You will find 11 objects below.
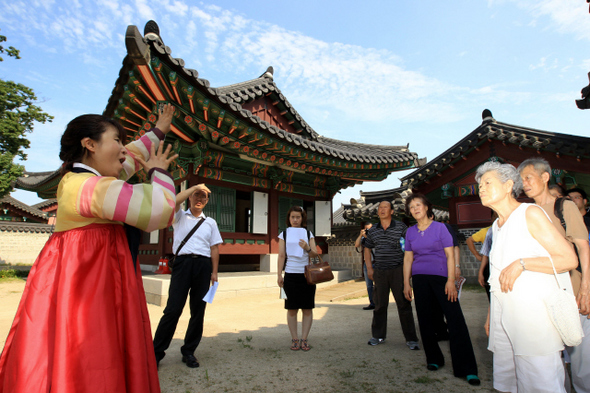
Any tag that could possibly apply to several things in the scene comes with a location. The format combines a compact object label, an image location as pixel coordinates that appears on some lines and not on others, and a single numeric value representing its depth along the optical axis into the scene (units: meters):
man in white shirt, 3.34
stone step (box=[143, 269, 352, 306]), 6.79
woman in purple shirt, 3.05
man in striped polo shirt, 4.03
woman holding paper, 3.96
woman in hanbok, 1.28
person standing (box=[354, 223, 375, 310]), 6.60
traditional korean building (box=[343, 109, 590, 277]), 7.42
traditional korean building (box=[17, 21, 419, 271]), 6.21
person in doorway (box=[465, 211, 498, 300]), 3.52
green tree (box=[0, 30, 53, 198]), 13.09
